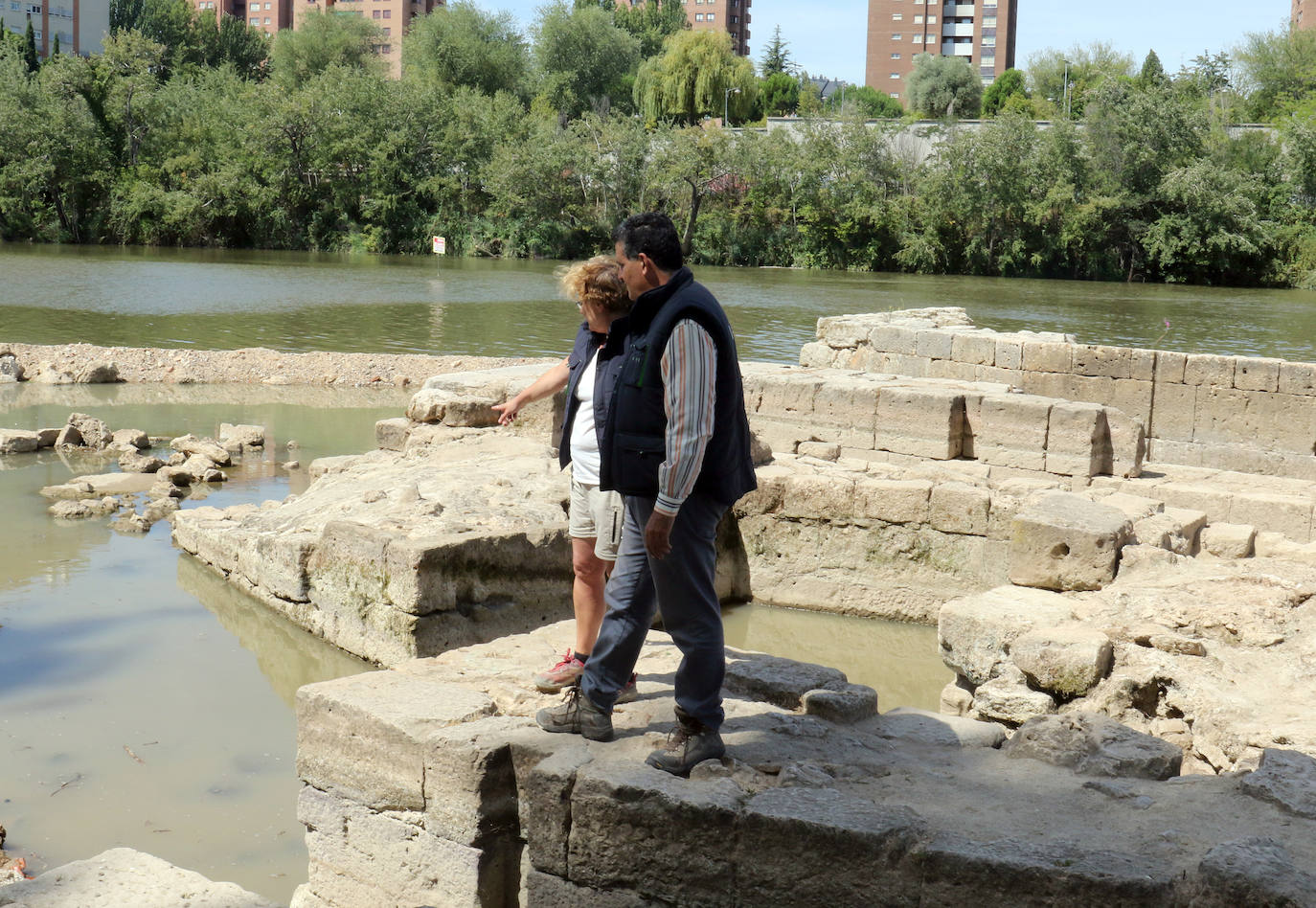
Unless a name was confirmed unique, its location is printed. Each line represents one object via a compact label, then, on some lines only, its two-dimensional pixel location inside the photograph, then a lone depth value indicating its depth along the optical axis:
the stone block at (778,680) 4.70
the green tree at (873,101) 80.31
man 3.54
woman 4.45
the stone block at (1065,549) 7.00
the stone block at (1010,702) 5.71
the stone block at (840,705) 4.46
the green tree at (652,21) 94.62
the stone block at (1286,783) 3.61
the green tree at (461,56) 64.38
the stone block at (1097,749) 4.05
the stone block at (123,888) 3.44
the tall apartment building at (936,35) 105.00
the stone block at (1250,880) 2.95
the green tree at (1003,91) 76.06
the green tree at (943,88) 77.19
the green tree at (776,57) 103.06
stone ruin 3.46
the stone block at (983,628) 6.16
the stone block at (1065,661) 5.80
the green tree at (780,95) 86.38
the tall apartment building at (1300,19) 90.31
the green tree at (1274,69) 63.05
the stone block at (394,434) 10.70
